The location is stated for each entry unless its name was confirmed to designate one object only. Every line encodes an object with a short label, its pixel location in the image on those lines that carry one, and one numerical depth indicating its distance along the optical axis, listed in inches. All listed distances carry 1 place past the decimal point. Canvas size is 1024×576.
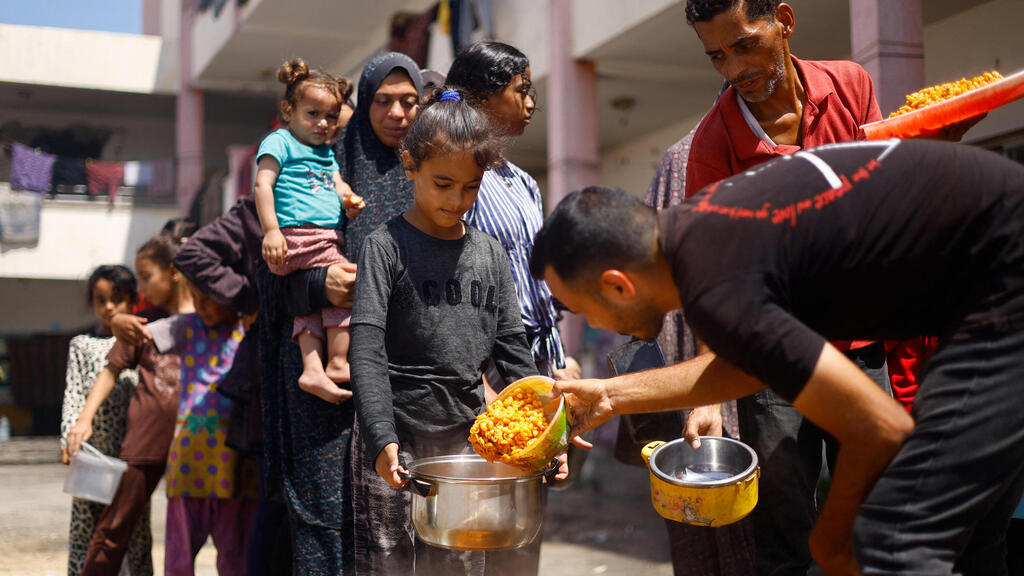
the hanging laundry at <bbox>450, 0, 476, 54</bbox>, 424.2
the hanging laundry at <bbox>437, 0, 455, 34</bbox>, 435.8
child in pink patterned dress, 163.0
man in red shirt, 107.9
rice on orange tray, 105.2
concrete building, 286.2
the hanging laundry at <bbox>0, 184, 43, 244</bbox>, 690.8
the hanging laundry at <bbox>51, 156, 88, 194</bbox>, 714.2
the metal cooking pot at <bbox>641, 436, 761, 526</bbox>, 100.0
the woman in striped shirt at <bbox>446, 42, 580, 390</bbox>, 128.3
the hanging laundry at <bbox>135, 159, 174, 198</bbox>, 746.2
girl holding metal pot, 108.7
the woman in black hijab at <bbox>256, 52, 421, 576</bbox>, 121.4
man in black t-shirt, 68.4
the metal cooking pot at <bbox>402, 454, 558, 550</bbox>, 94.6
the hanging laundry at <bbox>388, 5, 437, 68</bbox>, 470.6
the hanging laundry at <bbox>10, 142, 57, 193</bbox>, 685.9
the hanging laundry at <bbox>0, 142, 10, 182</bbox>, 741.4
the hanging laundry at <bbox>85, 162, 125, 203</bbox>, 730.8
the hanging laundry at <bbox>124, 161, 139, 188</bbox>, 743.1
